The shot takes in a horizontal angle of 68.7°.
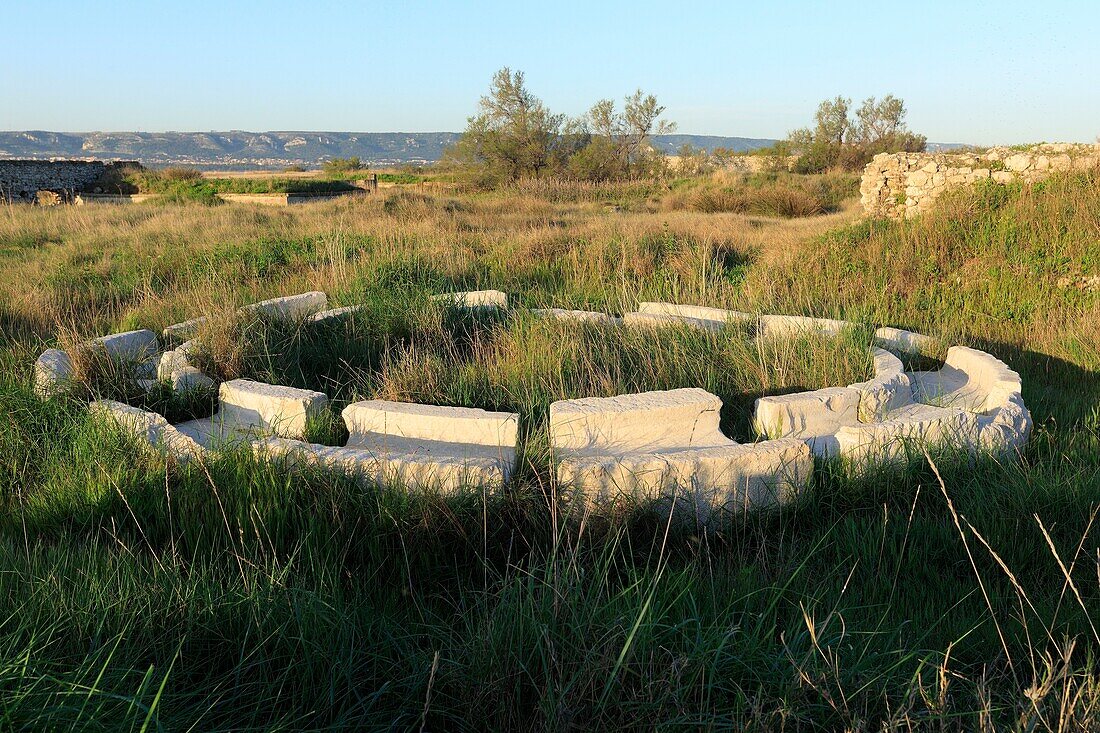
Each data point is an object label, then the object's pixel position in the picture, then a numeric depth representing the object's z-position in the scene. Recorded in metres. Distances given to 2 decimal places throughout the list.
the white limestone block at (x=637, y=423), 3.97
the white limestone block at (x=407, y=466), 3.48
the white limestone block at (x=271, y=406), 4.27
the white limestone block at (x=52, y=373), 4.70
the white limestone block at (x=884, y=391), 4.51
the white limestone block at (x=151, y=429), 3.85
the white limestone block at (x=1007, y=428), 4.08
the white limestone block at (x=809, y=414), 4.25
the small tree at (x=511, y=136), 30.20
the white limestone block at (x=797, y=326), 5.40
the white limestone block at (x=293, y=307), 5.88
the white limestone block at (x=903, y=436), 3.88
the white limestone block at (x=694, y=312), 5.96
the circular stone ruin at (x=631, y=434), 3.55
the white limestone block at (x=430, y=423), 3.97
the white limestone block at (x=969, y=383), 4.69
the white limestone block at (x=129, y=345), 5.25
